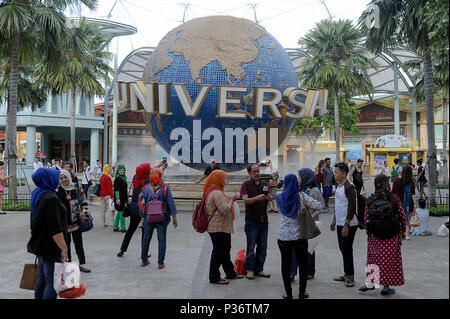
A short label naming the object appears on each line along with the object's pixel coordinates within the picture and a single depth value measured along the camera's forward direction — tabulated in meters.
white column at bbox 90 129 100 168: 31.81
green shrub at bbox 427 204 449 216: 10.62
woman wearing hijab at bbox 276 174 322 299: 4.42
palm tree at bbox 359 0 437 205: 11.38
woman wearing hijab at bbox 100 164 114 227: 8.80
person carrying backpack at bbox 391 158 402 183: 10.12
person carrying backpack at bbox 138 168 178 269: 5.78
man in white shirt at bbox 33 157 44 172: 18.55
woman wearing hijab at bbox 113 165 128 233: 7.57
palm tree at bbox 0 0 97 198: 11.29
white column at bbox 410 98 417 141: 33.26
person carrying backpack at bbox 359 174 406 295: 4.42
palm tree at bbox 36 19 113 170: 13.02
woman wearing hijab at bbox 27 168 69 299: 3.64
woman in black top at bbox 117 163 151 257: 6.45
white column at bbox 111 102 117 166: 30.67
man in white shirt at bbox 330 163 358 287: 4.85
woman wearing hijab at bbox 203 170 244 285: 5.06
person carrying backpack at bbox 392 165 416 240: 7.62
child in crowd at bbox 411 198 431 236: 8.06
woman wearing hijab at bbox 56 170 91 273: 5.10
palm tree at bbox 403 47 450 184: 17.97
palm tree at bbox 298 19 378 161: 22.59
